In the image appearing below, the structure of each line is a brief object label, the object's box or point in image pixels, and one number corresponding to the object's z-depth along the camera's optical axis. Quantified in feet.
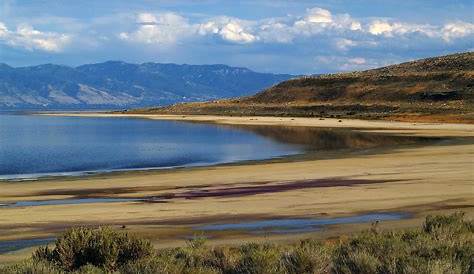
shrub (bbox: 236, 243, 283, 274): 57.90
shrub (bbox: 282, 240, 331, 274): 60.36
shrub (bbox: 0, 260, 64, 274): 54.81
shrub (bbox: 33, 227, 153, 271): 66.85
